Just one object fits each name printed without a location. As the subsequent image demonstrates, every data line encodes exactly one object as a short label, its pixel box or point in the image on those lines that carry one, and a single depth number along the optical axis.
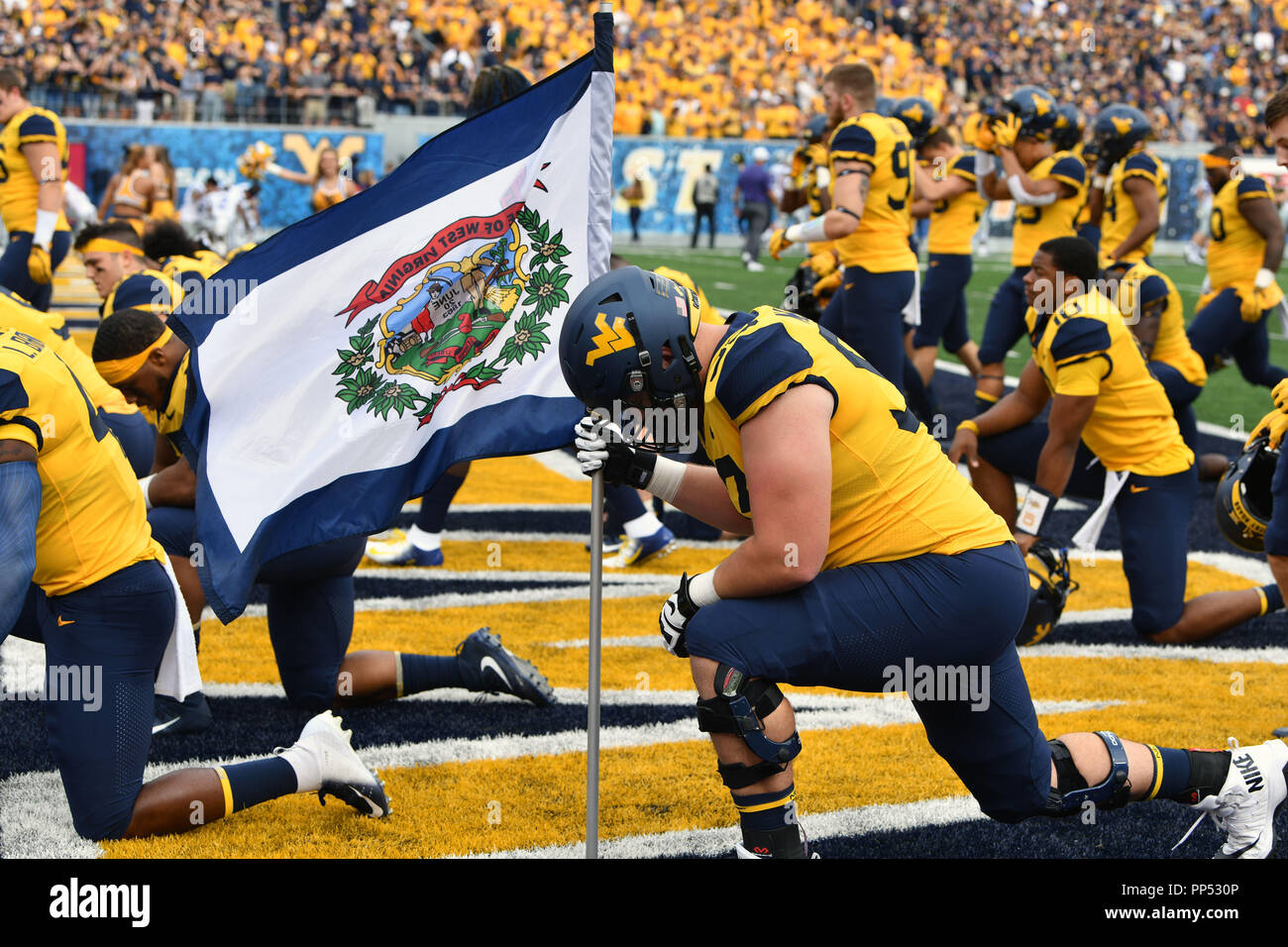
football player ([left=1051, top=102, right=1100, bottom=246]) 9.41
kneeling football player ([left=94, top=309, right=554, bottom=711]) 4.46
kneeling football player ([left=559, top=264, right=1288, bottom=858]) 3.11
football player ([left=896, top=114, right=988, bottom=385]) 10.27
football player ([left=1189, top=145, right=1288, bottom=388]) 9.20
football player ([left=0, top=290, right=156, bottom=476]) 6.18
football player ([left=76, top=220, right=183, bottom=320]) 7.26
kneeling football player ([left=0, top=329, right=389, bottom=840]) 3.69
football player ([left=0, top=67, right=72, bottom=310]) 9.89
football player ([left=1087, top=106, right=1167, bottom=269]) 9.45
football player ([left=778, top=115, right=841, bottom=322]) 8.59
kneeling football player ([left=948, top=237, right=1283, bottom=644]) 5.66
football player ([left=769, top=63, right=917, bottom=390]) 8.04
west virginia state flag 4.00
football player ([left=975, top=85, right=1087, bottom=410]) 9.09
